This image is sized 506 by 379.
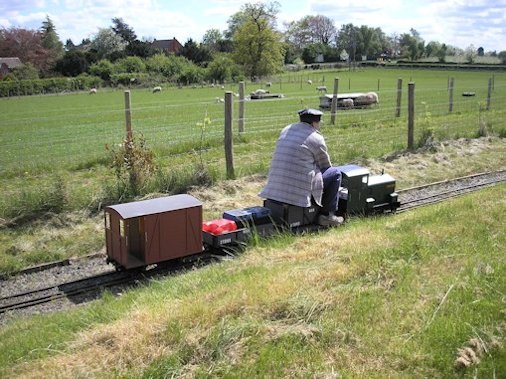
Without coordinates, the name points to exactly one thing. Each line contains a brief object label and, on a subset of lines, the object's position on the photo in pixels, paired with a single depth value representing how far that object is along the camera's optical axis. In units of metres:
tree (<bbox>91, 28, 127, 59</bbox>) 97.78
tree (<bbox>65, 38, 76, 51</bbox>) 127.86
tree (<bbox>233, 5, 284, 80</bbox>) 76.12
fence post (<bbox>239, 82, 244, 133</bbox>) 17.37
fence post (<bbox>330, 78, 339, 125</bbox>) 20.99
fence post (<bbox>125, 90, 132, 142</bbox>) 10.90
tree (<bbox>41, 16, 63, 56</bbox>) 99.81
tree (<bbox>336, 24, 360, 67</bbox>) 121.51
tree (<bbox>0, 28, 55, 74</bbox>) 90.81
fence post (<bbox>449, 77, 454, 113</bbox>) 25.47
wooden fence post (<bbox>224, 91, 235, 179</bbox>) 12.07
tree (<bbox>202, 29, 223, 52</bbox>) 115.58
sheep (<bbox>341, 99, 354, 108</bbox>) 30.59
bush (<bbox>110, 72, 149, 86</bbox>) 67.25
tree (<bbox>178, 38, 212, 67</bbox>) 88.19
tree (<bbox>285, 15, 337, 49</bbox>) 130.50
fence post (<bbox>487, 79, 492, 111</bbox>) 25.89
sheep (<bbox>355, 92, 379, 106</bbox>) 31.59
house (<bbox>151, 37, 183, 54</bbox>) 119.57
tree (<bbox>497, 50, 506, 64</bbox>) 87.82
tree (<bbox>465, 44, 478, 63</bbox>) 94.09
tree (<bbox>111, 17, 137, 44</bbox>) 104.56
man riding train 7.84
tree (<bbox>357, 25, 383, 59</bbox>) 124.66
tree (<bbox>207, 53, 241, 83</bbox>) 67.50
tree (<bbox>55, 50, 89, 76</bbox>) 78.50
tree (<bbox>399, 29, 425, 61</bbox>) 122.82
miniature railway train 7.17
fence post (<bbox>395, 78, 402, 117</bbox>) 21.45
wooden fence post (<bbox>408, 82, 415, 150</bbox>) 15.52
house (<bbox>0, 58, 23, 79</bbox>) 81.50
